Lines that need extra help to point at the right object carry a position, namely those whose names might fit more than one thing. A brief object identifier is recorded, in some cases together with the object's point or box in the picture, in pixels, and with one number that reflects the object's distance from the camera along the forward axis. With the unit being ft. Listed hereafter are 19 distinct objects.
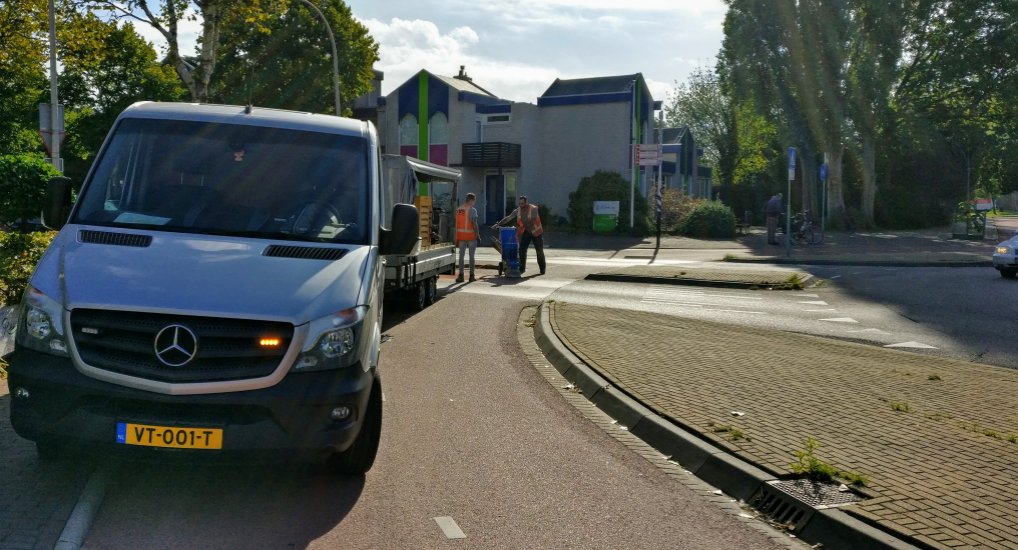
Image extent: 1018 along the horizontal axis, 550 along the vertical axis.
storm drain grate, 16.55
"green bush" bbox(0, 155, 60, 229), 46.85
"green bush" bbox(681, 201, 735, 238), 124.67
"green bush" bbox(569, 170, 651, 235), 131.23
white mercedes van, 15.44
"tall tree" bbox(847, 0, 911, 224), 134.62
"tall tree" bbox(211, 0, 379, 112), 152.76
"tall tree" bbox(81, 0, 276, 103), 72.08
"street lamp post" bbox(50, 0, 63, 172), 57.21
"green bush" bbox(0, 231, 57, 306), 29.99
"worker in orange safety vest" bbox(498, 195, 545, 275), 68.90
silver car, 64.44
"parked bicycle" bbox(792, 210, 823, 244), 110.93
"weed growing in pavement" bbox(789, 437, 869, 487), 17.56
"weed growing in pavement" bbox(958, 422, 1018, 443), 20.85
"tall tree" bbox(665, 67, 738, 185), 220.43
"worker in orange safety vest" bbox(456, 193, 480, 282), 64.23
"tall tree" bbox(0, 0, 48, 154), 62.44
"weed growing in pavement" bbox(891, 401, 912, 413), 23.87
